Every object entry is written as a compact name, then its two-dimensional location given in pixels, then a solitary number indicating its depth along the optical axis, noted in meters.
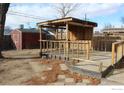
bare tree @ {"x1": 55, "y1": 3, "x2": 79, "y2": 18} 9.61
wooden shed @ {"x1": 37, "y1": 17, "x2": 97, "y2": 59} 5.49
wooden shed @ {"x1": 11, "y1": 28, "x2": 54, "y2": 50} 9.59
